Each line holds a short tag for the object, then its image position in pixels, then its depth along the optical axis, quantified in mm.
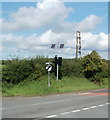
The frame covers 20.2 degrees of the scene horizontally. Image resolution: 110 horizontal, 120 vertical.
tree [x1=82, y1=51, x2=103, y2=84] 36750
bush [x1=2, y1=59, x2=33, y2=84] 30281
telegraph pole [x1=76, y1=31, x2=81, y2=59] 47906
